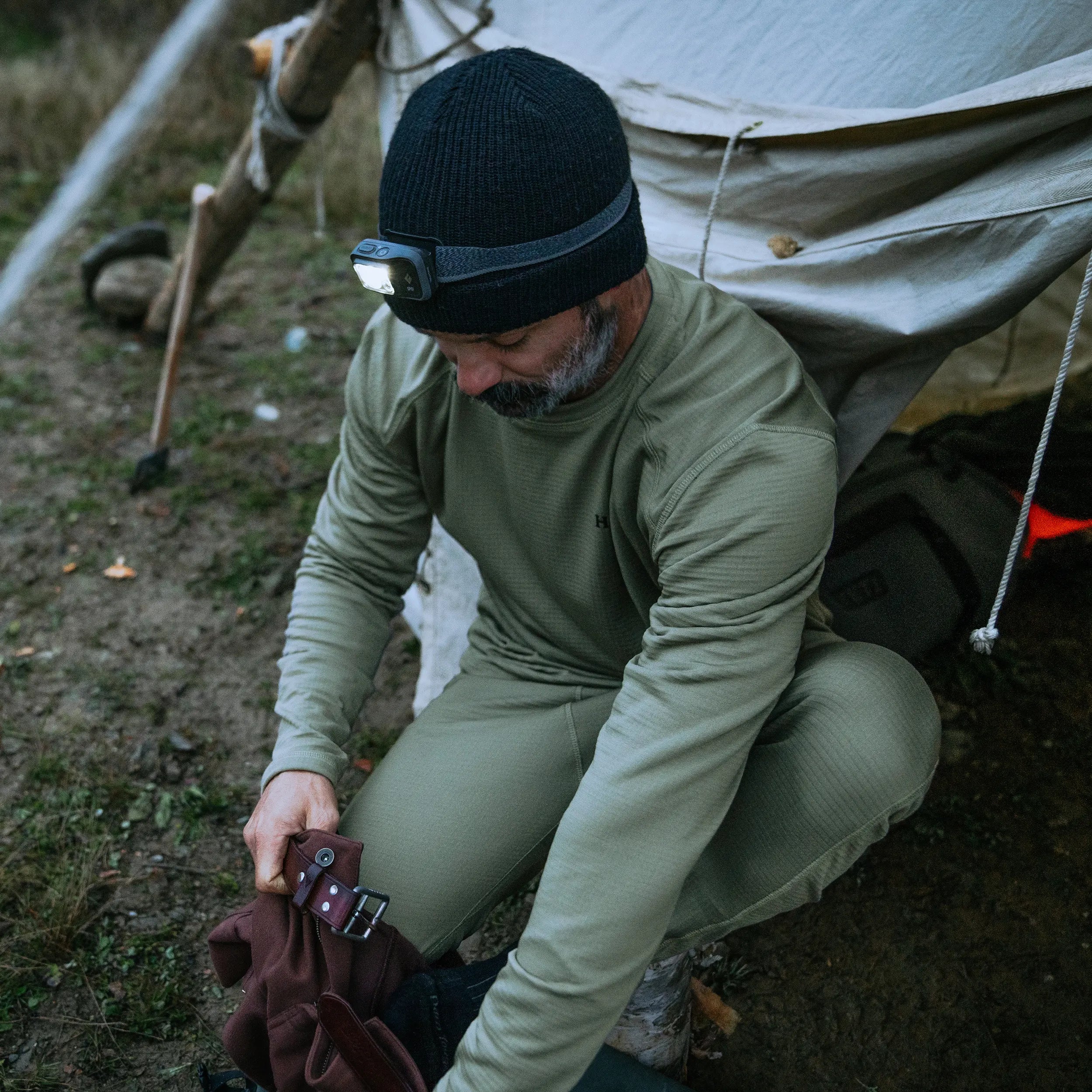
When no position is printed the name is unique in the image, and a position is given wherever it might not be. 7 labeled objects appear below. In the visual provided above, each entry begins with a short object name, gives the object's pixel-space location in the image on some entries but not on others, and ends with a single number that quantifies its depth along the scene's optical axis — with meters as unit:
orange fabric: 2.15
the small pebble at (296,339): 4.75
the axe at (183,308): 3.97
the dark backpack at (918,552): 2.09
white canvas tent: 1.80
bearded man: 1.58
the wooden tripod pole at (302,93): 3.15
